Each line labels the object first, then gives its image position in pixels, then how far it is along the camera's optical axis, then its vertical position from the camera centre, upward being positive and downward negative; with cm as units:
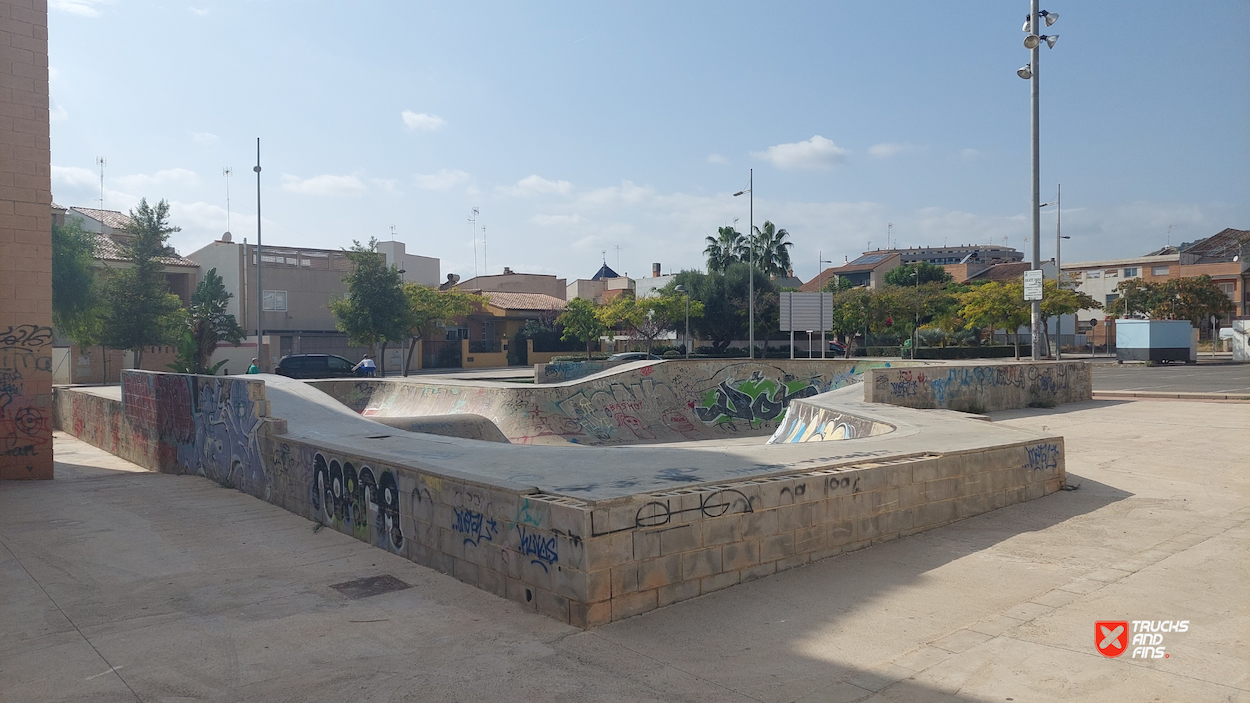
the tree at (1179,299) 5162 +259
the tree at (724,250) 5828 +672
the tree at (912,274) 7530 +636
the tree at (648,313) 4862 +178
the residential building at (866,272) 8031 +713
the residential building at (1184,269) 6500 +630
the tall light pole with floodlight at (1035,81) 1912 +636
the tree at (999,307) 3712 +153
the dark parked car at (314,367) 3450 -99
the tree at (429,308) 4306 +199
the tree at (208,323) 3641 +109
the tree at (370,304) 3919 +197
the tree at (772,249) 6069 +708
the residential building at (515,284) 6944 +523
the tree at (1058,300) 3581 +175
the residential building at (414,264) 6003 +621
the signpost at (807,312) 3228 +118
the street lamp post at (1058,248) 4016 +548
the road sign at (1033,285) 1995 +136
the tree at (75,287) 2902 +217
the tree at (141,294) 3180 +206
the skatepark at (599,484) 536 -128
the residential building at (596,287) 7294 +514
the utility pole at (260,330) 3303 +61
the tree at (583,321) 4950 +133
